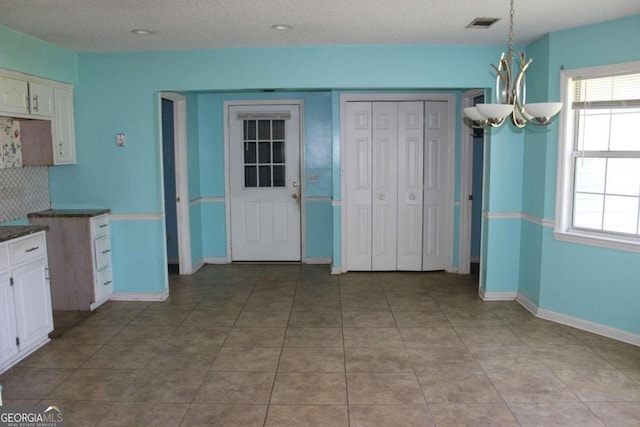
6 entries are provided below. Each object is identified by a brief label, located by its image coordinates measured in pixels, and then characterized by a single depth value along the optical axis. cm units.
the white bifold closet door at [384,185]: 589
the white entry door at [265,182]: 647
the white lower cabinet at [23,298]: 347
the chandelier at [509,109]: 244
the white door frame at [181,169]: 584
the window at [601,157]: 383
